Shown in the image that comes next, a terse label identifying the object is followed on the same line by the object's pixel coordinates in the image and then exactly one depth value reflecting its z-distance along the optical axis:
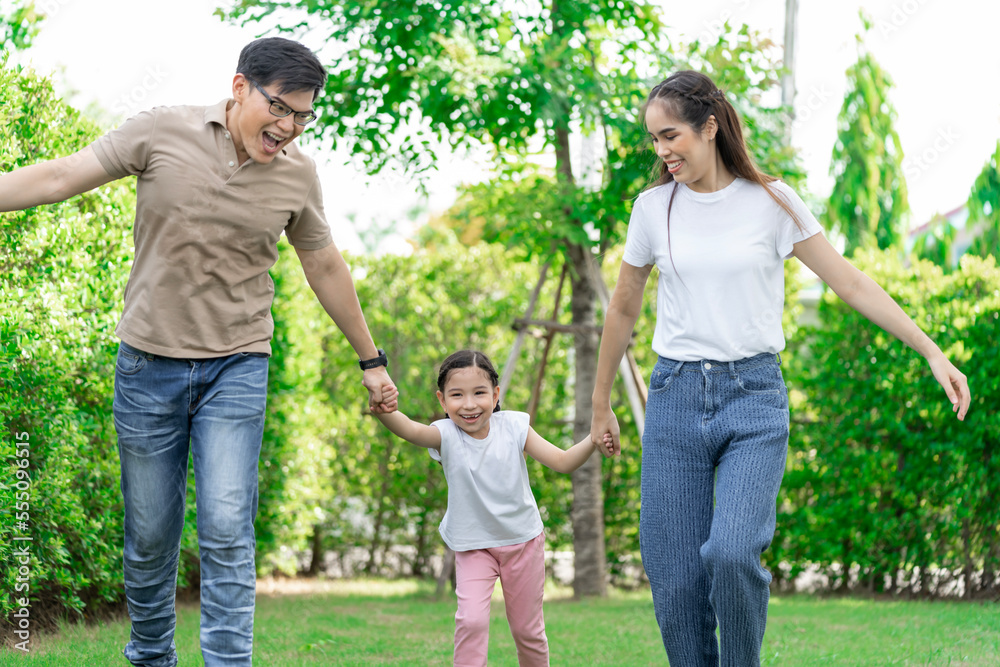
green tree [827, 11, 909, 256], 16.47
